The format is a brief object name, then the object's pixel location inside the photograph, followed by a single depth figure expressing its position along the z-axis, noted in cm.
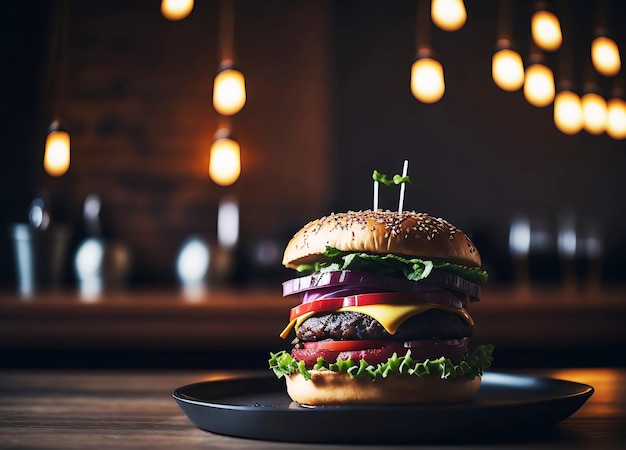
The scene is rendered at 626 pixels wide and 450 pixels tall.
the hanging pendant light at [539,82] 275
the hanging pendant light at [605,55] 274
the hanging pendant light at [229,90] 277
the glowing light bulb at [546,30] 259
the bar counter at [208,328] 328
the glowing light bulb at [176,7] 231
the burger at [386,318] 131
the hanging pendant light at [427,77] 278
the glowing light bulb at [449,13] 244
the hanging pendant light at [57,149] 242
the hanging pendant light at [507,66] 267
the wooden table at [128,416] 106
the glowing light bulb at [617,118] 307
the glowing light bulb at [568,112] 298
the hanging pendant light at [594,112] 304
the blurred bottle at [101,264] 394
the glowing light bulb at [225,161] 325
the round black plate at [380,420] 104
